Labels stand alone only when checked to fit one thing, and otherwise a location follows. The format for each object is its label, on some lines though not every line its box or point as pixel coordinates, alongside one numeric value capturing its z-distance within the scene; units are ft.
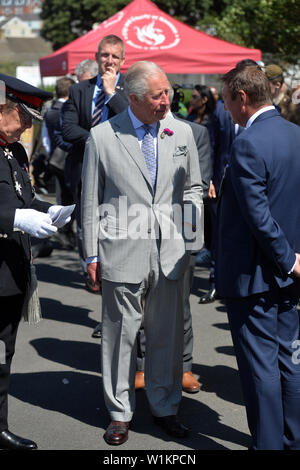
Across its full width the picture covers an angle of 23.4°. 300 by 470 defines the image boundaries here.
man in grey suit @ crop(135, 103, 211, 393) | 15.51
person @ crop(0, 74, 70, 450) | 11.54
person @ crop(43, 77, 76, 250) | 31.53
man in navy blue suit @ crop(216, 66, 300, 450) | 10.78
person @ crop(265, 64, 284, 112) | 21.35
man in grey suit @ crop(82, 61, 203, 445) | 12.79
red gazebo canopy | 35.40
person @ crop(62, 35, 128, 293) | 17.80
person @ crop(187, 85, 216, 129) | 27.68
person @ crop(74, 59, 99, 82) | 23.78
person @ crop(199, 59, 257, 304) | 22.61
